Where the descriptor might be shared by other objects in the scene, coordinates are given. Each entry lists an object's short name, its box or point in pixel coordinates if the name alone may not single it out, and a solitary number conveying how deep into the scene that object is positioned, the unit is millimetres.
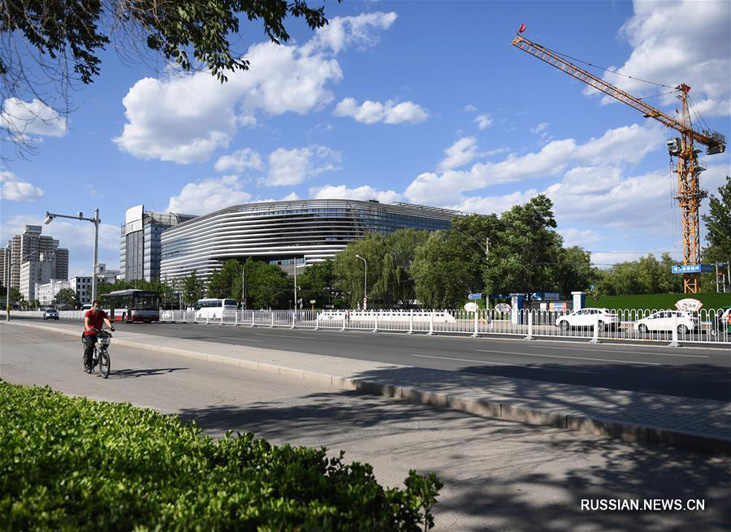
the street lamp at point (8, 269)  53312
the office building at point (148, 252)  194125
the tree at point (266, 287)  91750
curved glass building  144625
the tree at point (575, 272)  84312
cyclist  12320
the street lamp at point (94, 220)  30905
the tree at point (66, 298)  154000
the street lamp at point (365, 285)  64750
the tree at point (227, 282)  98938
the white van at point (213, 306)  49938
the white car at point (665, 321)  24716
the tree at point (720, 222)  42812
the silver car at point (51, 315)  67494
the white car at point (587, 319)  27169
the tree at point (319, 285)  94625
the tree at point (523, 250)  52969
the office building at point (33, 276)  189000
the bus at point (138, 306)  48312
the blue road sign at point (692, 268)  51297
